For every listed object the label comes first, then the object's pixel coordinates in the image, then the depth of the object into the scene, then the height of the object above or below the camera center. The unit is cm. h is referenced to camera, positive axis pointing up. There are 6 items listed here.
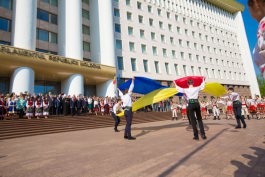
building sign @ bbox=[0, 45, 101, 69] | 1780 +750
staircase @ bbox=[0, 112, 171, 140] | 1068 -22
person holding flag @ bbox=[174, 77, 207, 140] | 669 +35
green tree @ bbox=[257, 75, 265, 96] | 6944 +829
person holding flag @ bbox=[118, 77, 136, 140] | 734 +35
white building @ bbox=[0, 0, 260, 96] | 2130 +1310
